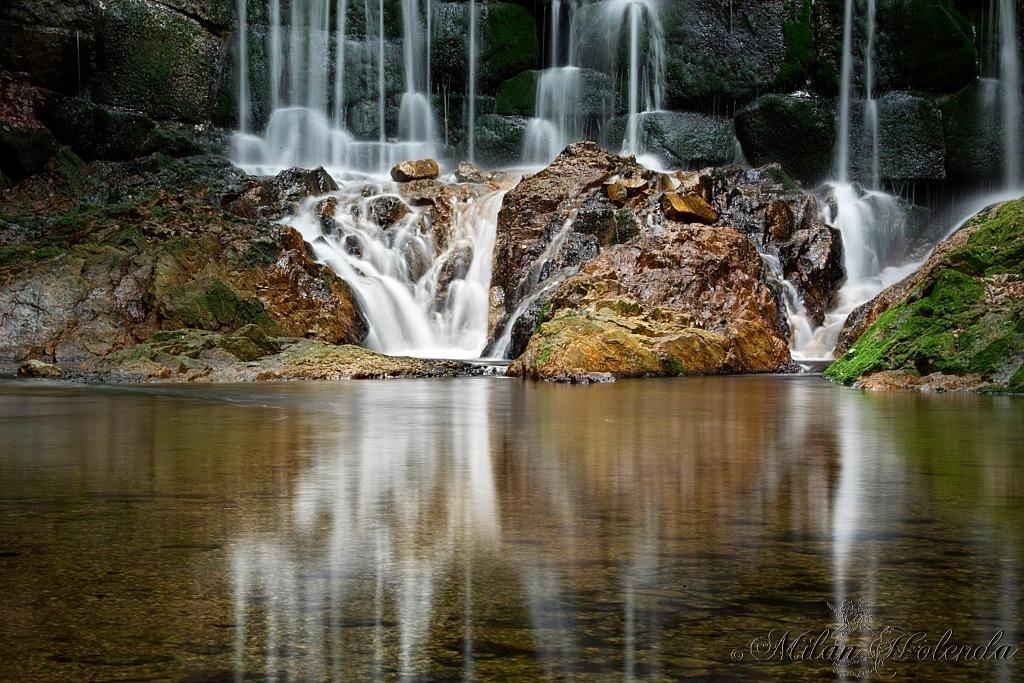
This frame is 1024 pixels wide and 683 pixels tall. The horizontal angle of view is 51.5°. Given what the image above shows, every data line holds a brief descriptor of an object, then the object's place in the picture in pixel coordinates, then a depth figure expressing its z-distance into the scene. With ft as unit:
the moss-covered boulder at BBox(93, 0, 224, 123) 95.35
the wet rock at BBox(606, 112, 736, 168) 99.55
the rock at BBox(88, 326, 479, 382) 42.86
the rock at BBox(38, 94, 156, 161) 90.89
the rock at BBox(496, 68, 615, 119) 103.40
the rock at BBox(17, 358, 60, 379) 42.29
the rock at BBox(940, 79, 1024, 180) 96.48
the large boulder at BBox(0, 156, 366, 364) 50.47
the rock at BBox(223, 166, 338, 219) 74.08
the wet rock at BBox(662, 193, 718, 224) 65.98
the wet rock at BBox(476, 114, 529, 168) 102.58
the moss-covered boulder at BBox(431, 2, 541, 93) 107.14
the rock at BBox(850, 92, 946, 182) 97.19
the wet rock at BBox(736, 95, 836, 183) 99.45
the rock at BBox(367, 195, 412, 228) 73.15
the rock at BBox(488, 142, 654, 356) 63.62
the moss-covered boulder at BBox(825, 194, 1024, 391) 34.71
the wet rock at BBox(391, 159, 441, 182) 84.33
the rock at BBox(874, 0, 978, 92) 99.30
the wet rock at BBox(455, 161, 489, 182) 84.17
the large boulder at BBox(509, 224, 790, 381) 44.83
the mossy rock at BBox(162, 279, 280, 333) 50.31
